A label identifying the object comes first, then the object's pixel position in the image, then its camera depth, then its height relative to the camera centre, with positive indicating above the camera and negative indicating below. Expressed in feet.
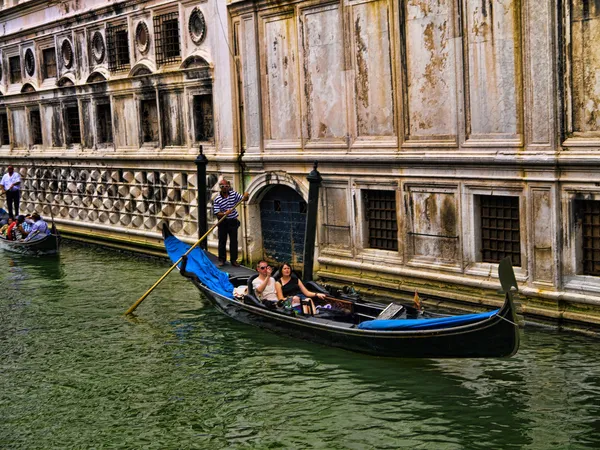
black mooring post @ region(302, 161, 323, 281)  45.34 -4.67
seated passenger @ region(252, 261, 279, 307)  39.47 -6.64
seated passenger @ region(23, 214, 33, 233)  65.26 -5.82
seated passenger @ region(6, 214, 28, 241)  64.69 -6.21
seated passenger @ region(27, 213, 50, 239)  62.95 -5.95
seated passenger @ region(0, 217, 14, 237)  66.51 -6.21
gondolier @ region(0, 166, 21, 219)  74.38 -3.82
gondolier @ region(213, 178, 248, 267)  50.19 -4.77
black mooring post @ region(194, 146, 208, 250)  53.26 -3.69
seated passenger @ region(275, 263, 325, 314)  38.73 -6.70
